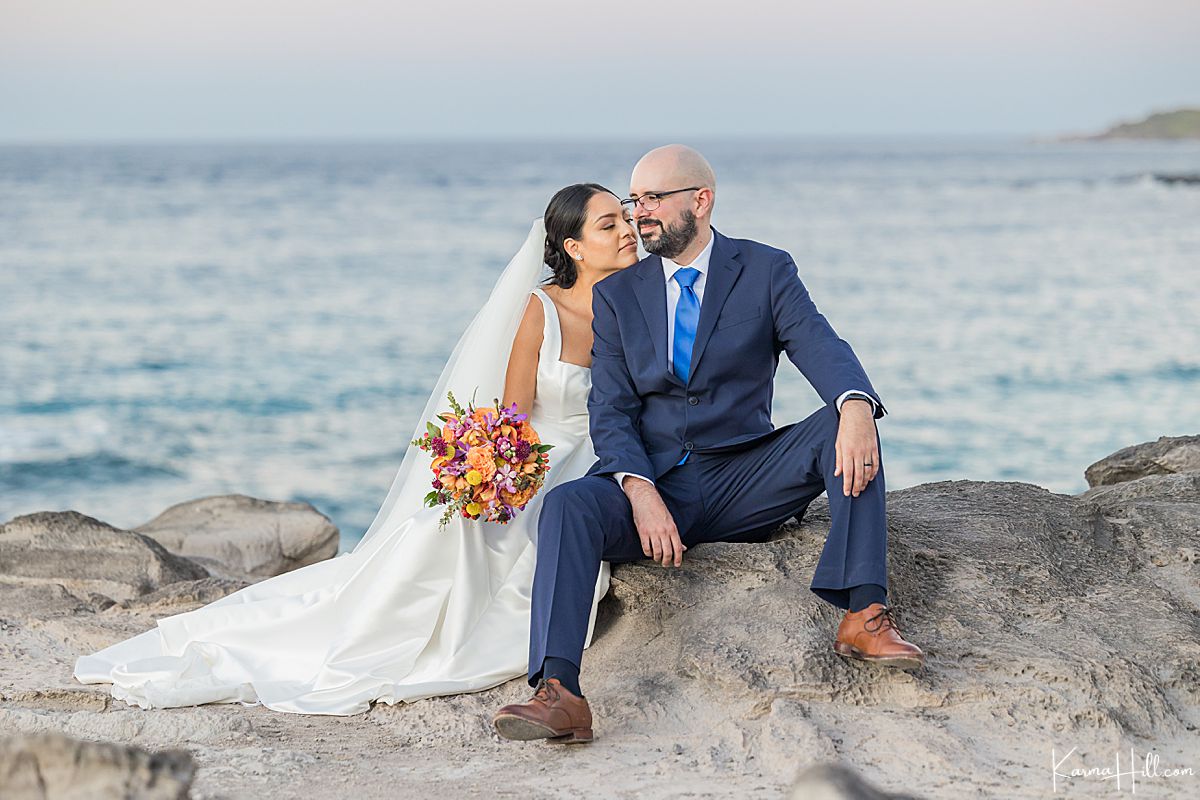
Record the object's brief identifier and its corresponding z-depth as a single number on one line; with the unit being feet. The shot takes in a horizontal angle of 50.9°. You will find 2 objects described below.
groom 13.25
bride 14.66
